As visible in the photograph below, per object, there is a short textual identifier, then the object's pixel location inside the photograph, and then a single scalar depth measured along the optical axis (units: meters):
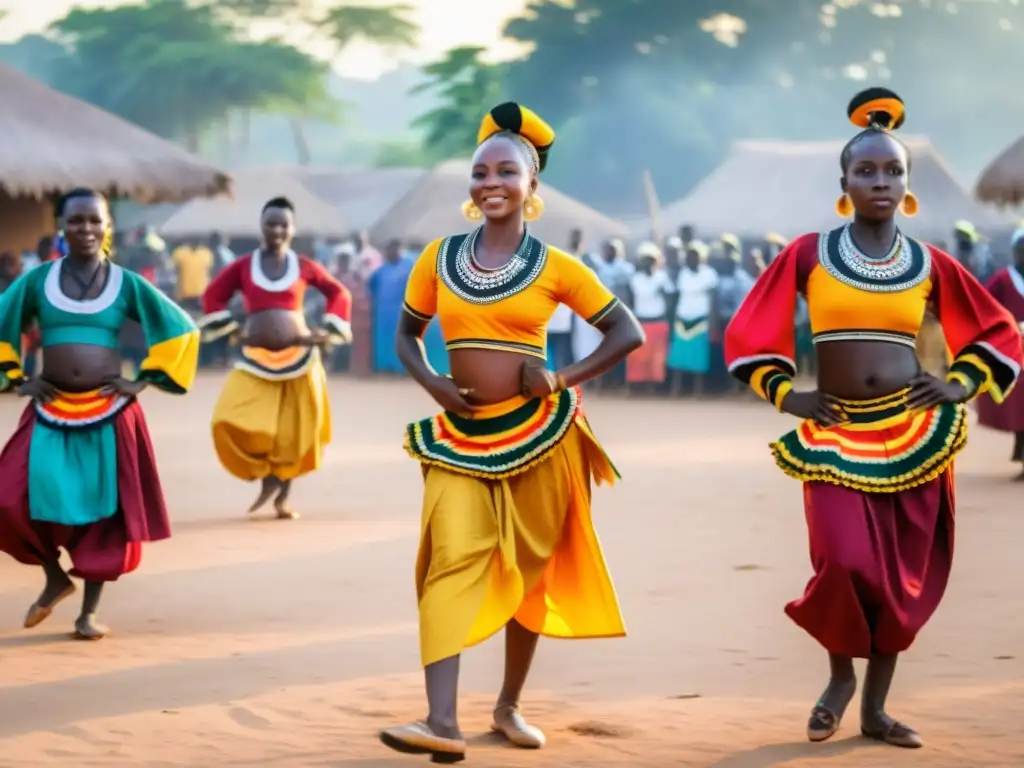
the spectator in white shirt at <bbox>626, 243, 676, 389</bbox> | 22.02
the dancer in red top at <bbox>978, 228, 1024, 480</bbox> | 12.88
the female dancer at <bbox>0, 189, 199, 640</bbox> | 7.77
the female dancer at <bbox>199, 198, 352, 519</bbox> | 11.41
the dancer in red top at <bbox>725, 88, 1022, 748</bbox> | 5.90
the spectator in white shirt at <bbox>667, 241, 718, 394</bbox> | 21.61
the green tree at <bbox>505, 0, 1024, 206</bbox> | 58.28
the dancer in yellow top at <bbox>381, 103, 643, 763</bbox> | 5.93
